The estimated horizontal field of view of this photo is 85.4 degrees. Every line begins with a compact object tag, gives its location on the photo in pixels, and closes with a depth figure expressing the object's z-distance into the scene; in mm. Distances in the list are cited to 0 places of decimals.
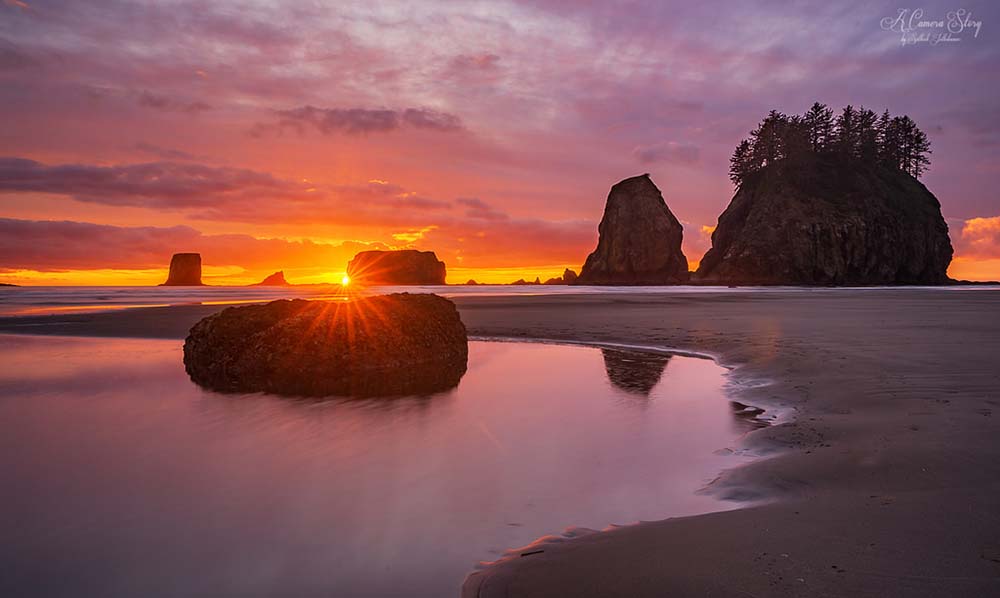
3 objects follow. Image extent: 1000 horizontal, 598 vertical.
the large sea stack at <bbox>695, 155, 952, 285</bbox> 74312
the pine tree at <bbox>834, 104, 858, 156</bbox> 85625
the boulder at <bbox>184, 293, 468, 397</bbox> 8781
